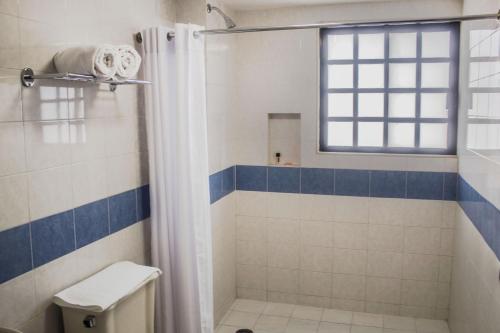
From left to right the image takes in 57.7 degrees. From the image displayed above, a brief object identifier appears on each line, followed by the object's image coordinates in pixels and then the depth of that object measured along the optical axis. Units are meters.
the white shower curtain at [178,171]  2.55
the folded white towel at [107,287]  1.90
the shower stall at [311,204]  3.48
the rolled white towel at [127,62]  2.06
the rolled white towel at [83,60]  1.90
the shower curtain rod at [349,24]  2.12
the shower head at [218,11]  3.10
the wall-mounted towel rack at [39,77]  1.76
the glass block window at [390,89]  3.48
